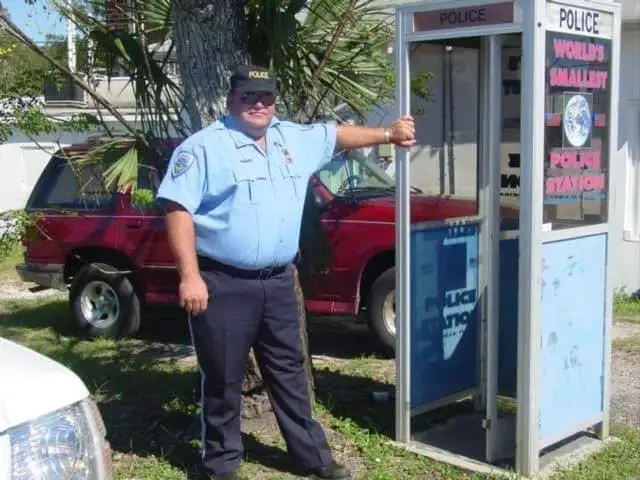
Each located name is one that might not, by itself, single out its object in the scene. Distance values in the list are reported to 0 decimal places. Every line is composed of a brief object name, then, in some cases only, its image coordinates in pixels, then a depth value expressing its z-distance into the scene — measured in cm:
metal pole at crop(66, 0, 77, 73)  578
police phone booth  467
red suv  787
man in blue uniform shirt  441
